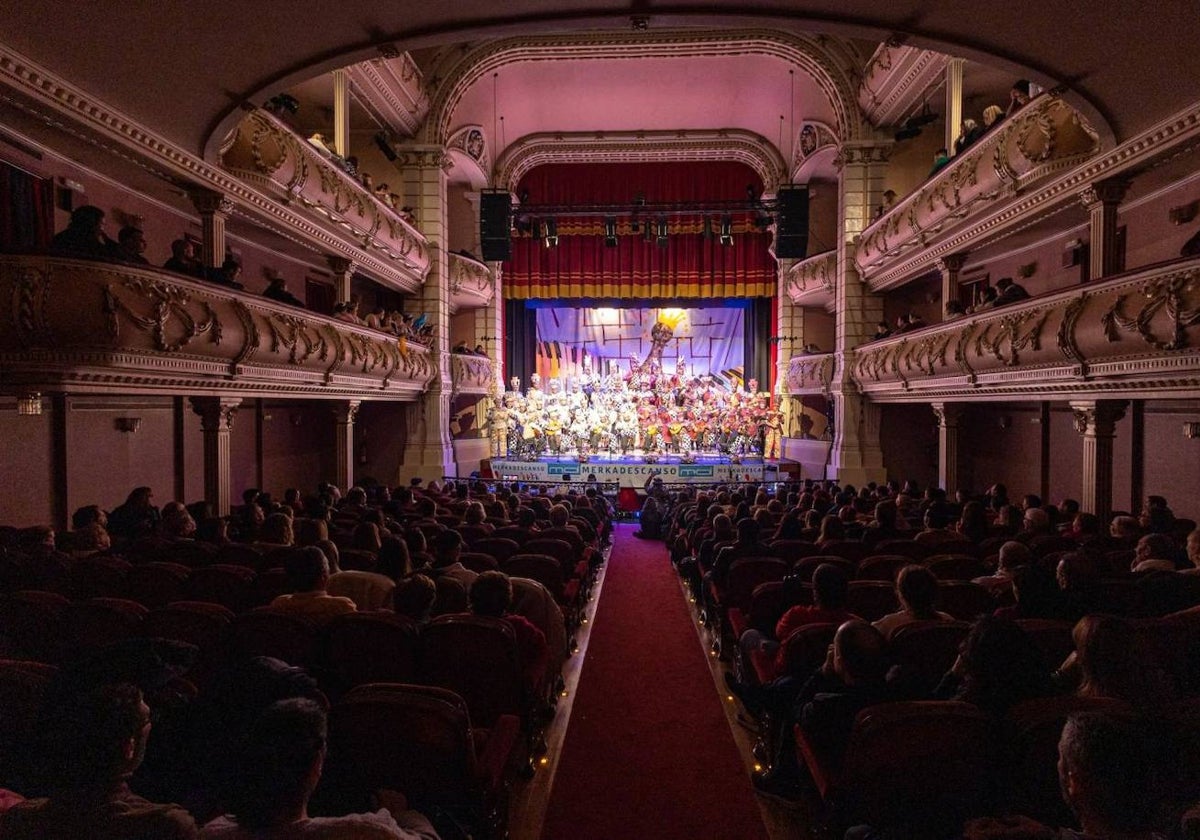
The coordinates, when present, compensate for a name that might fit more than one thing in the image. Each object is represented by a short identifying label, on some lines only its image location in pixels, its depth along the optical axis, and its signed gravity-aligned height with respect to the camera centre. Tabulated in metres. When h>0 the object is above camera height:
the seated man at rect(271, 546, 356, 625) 3.34 -0.91
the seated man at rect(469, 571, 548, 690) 3.23 -0.97
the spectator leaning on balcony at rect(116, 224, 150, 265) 6.44 +1.59
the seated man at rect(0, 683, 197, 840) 1.42 -0.81
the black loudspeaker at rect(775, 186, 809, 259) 14.88 +4.32
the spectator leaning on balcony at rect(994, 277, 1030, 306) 9.10 +1.59
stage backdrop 22.41 +2.41
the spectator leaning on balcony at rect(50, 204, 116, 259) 6.06 +1.57
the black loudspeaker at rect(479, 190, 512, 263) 15.26 +4.29
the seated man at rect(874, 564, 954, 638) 3.04 -0.82
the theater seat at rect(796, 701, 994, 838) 2.08 -1.09
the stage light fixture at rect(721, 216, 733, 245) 16.66 +4.48
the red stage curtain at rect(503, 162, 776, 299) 20.28 +4.86
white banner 15.38 -1.38
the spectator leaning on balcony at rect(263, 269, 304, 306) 9.32 +1.63
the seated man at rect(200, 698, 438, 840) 1.49 -0.82
